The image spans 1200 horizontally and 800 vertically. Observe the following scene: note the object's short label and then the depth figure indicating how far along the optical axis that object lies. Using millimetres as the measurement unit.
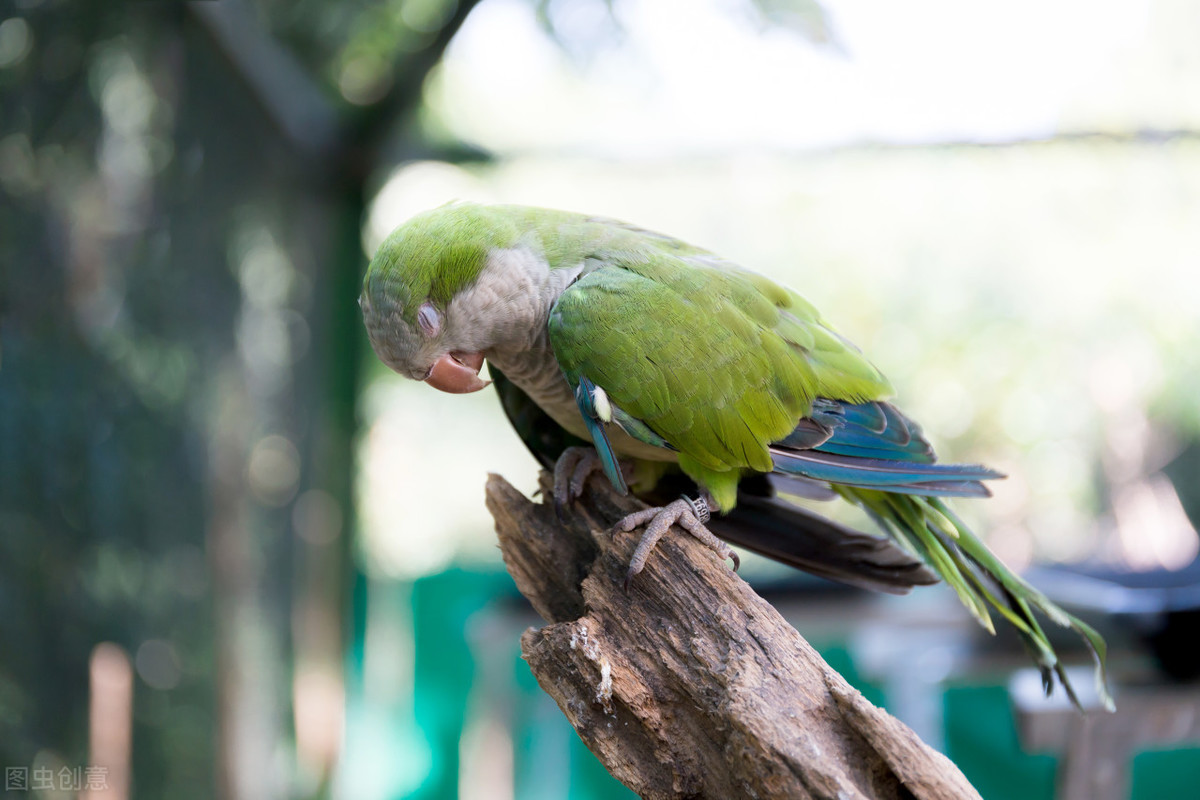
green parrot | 595
